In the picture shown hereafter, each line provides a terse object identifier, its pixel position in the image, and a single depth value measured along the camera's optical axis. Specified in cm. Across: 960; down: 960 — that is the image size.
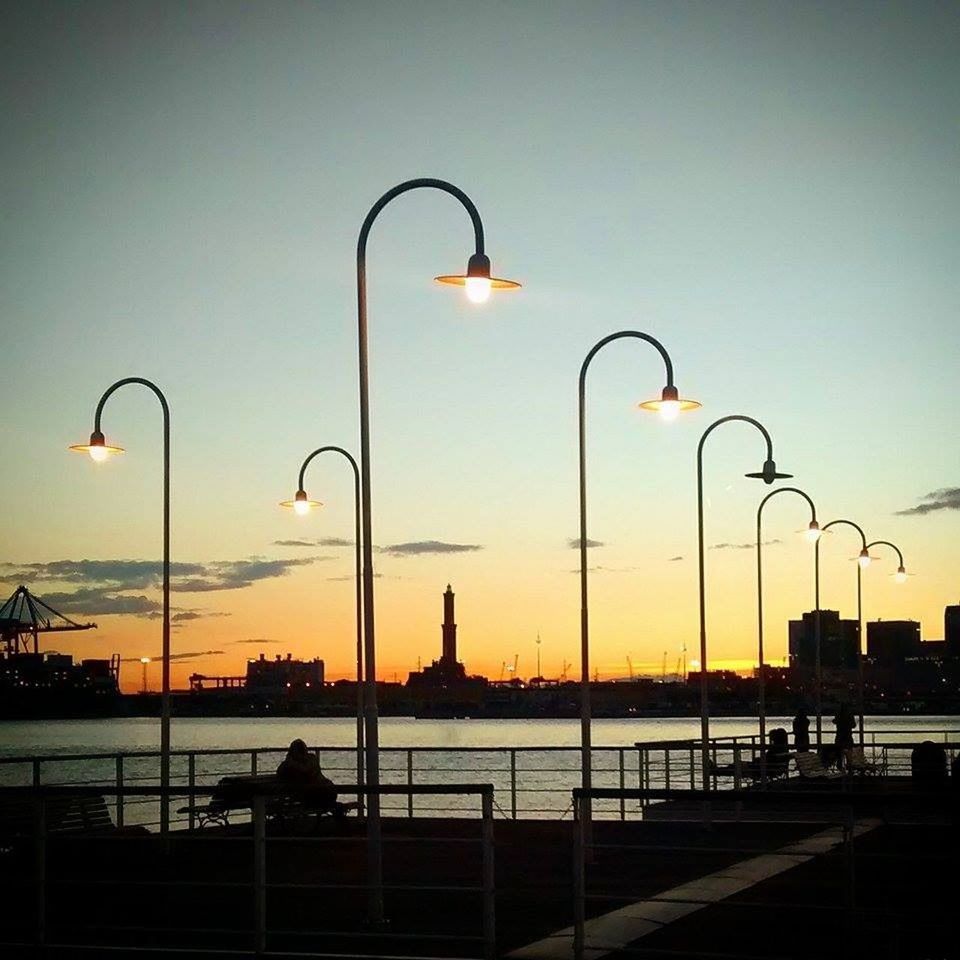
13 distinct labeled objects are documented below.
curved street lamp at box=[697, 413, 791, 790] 2323
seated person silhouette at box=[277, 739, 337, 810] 2247
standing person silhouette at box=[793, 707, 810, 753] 3624
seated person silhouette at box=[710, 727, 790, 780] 2769
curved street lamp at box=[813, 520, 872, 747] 3959
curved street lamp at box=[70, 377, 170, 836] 1969
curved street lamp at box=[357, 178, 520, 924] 1314
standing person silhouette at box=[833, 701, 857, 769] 3816
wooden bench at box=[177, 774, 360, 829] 2070
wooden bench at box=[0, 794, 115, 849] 1978
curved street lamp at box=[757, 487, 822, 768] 3002
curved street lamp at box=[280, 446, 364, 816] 2439
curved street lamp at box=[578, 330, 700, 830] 1934
